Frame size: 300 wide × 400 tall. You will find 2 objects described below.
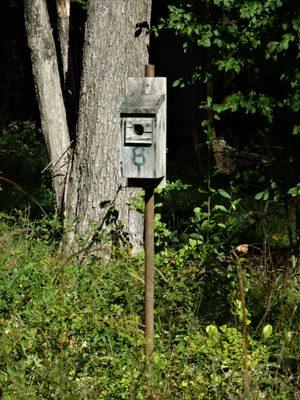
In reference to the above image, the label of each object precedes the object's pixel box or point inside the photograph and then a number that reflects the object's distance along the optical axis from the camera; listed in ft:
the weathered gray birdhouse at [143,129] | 27.62
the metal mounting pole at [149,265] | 27.06
